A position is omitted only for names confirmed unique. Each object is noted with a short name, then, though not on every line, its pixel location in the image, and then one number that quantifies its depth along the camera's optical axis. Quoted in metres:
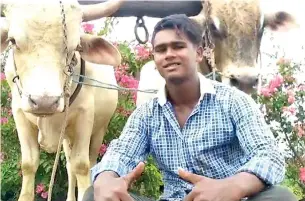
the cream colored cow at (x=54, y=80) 2.40
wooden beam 3.23
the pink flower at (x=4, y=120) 3.90
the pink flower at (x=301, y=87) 4.45
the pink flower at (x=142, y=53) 4.09
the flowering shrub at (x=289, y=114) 4.34
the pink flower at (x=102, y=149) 3.67
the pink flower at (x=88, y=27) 3.86
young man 1.75
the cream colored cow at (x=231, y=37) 3.10
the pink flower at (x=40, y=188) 3.73
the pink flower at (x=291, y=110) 4.40
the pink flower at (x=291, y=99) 4.30
